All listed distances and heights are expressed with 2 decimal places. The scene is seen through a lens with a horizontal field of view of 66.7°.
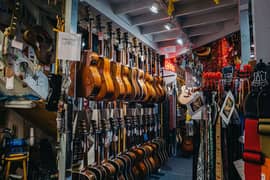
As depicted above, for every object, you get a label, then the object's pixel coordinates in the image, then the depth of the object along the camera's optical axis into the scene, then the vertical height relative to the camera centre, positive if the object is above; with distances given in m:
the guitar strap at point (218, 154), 1.39 -0.38
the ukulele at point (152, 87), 3.32 +0.19
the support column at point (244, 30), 1.88 +0.64
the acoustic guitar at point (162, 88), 3.68 +0.18
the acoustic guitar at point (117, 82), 2.39 +0.21
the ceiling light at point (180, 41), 4.05 +1.16
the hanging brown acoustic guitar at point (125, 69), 2.62 +0.41
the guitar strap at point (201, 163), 1.50 -0.47
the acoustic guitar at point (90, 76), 1.99 +0.22
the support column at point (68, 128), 1.36 -0.20
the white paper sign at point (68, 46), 1.39 +0.36
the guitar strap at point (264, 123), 0.79 -0.09
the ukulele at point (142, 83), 3.03 +0.24
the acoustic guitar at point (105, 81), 2.14 +0.19
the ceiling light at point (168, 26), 3.45 +1.24
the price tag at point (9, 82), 2.18 +0.18
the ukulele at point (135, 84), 2.79 +0.21
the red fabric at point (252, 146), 0.84 -0.20
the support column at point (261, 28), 1.07 +0.38
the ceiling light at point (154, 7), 2.71 +1.24
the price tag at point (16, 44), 2.11 +0.57
